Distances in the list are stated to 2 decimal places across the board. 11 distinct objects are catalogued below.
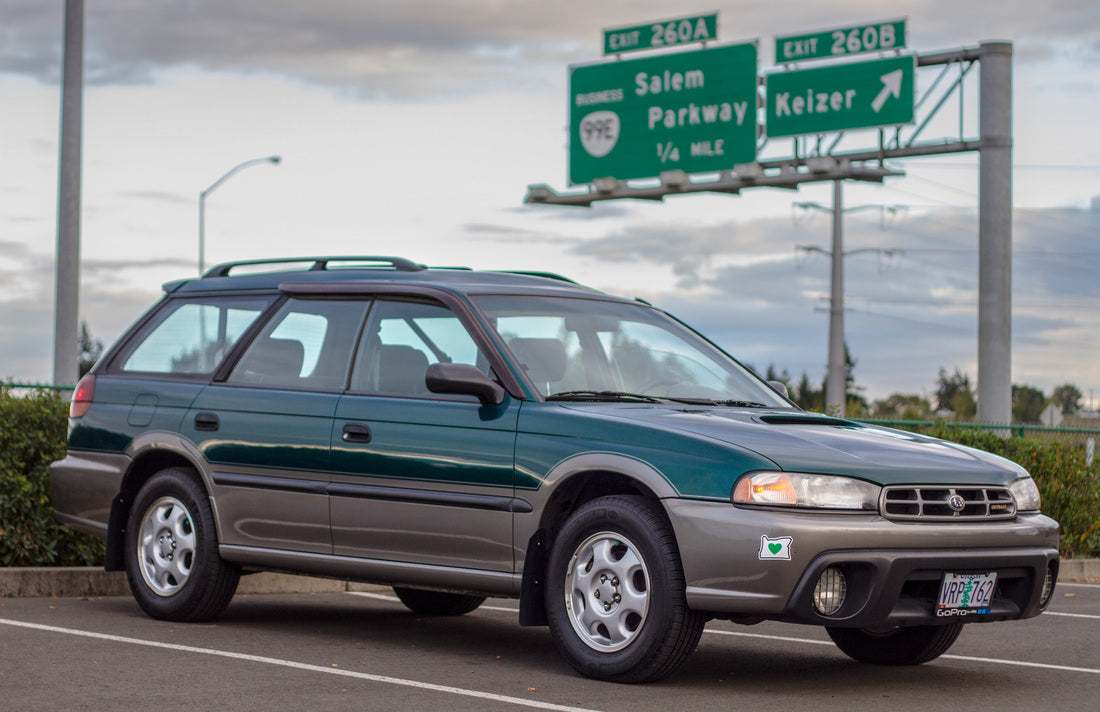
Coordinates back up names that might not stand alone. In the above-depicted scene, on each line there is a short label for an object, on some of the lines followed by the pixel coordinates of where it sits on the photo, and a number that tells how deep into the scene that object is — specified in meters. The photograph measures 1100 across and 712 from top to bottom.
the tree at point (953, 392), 113.72
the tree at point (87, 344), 111.19
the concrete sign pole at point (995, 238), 24.97
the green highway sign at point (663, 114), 29.30
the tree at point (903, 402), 101.50
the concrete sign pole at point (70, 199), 15.10
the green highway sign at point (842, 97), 26.97
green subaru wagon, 6.61
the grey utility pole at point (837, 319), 44.59
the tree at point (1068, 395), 134.75
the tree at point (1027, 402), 126.19
